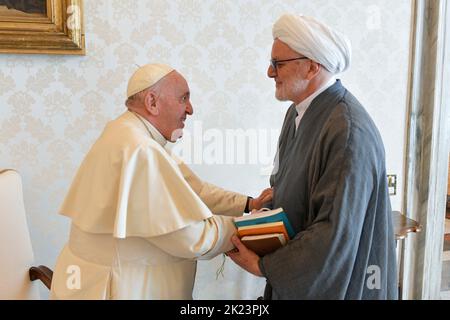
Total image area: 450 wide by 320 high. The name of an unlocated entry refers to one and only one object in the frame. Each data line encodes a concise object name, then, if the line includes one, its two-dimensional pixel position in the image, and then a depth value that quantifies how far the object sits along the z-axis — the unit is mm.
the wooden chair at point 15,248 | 1821
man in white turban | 1318
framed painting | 1929
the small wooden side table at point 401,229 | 2088
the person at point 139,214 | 1414
